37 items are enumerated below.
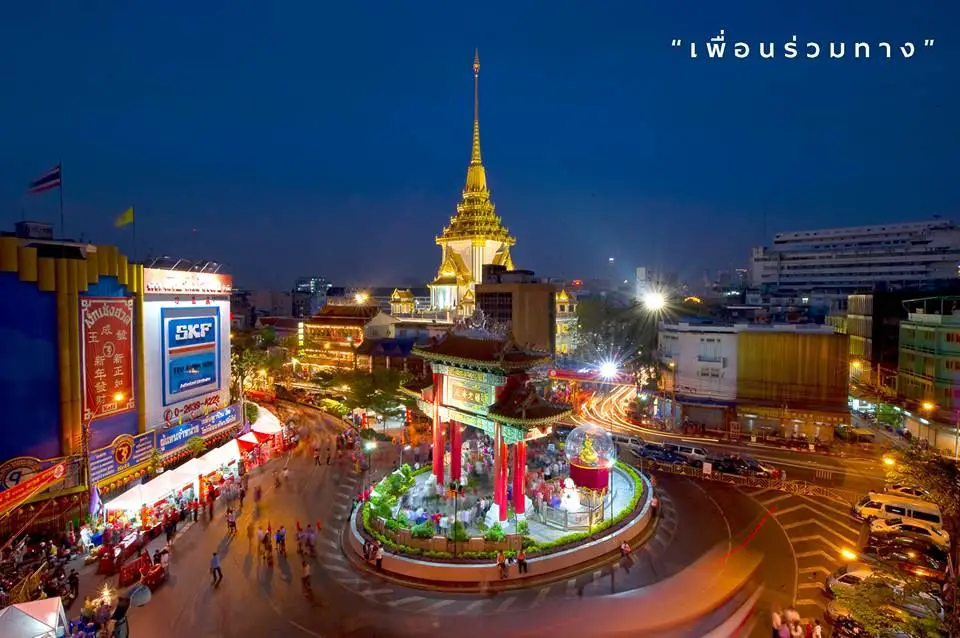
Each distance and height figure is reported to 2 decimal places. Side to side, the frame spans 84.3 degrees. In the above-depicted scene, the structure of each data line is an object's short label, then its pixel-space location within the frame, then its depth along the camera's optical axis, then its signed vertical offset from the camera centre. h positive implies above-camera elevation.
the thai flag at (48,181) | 21.25 +4.73
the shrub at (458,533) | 17.09 -7.66
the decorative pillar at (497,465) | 18.78 -5.87
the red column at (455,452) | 21.30 -6.09
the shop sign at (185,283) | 24.18 +0.83
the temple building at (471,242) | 54.31 +6.06
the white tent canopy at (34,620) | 10.86 -6.79
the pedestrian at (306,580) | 15.29 -8.30
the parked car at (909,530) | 17.67 -7.75
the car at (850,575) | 14.47 -7.56
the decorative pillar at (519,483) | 18.91 -6.59
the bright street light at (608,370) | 43.97 -6.04
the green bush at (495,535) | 17.08 -7.61
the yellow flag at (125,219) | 24.55 +3.72
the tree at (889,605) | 9.42 -5.64
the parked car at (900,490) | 21.08 -7.60
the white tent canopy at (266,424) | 30.03 -7.39
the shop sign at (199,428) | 23.56 -6.27
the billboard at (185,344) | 24.17 -2.26
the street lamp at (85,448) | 19.23 -5.43
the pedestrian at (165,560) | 16.33 -8.20
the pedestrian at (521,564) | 16.14 -8.04
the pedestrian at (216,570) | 15.82 -8.13
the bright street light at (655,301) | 56.66 -0.03
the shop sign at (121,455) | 19.88 -6.19
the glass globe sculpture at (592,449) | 20.50 -5.82
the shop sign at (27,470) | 17.72 -5.89
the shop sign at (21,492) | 13.49 -5.06
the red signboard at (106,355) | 20.69 -2.27
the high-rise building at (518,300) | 49.66 +0.03
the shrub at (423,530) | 17.27 -7.59
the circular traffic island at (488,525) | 16.38 -7.82
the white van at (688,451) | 27.16 -7.91
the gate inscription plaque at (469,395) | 19.28 -3.59
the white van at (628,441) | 29.80 -8.25
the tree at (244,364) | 33.70 -4.50
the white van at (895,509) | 18.88 -7.55
